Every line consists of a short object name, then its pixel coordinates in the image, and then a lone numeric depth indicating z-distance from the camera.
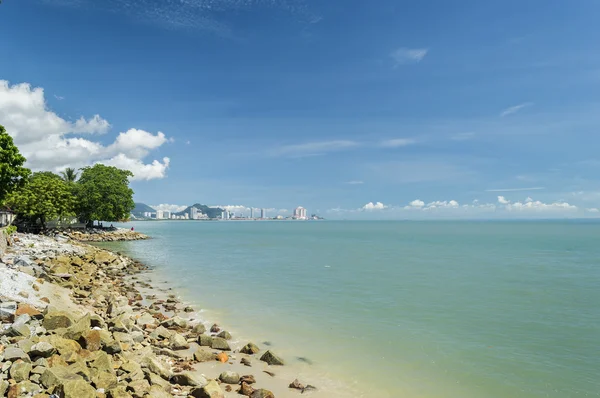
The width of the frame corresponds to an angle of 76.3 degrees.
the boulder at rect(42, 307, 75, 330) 10.72
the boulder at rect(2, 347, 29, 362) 8.34
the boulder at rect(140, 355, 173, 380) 9.76
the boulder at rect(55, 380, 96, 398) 7.25
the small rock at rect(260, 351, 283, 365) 12.06
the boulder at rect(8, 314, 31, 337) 9.71
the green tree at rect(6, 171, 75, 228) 52.25
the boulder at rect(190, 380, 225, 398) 8.90
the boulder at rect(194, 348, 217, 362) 11.82
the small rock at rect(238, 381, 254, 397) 9.67
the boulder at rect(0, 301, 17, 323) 10.64
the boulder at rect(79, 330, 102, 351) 10.02
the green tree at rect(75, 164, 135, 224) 67.81
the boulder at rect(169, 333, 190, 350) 12.77
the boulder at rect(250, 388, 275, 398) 9.47
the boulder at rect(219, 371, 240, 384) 10.28
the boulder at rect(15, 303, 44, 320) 11.17
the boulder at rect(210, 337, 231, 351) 13.12
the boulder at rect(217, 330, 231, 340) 14.31
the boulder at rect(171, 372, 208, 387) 9.64
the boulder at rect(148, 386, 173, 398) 8.34
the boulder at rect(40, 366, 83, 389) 7.64
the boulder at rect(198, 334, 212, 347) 13.27
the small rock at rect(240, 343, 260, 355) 12.91
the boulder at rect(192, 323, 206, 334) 14.52
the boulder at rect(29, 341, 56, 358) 8.74
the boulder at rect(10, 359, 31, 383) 7.62
